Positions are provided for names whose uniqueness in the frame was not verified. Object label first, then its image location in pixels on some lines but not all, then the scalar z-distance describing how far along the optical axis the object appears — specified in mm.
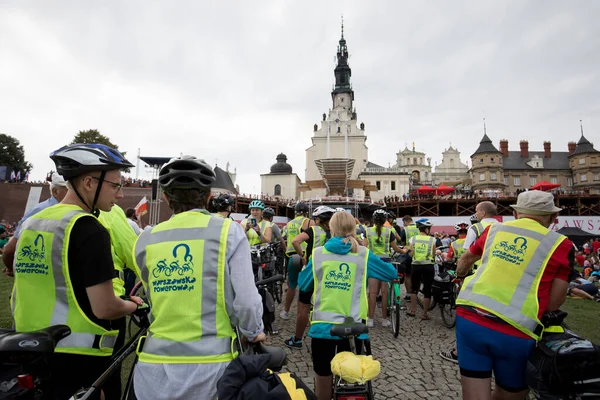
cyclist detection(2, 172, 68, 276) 2898
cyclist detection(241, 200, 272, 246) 7000
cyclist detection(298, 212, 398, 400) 3090
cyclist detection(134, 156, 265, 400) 1707
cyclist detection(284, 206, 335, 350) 5077
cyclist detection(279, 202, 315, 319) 6648
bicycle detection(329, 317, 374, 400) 2537
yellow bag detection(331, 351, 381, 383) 2424
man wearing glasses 1884
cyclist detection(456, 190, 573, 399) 2535
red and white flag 10212
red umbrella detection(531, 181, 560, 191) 22156
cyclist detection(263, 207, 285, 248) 7712
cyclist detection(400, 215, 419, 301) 9023
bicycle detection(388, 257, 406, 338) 6082
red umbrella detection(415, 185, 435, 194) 40466
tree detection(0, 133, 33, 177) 45844
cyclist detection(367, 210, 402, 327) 6988
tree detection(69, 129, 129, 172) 40406
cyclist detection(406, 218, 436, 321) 7344
